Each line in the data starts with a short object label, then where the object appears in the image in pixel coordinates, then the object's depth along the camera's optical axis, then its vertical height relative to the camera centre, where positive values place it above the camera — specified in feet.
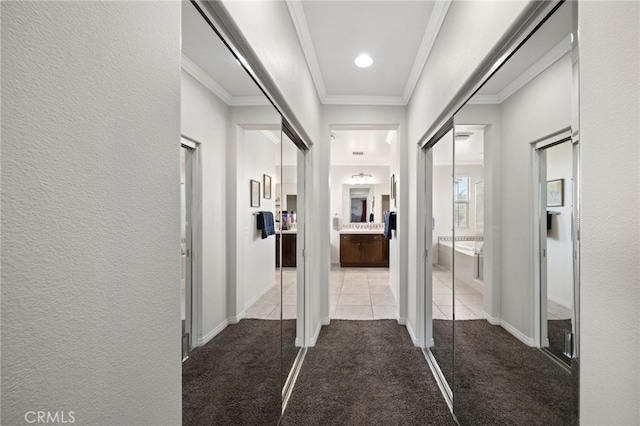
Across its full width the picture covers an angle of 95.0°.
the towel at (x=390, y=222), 13.88 -0.46
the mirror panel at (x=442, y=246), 6.95 -0.91
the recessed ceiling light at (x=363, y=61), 8.66 +4.61
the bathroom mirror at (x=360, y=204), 25.23 +0.76
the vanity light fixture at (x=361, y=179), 25.10 +2.93
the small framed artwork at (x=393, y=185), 14.40 +1.44
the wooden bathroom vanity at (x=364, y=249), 23.08 -2.85
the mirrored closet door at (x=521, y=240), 3.01 -0.37
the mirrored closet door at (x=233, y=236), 3.14 -0.36
